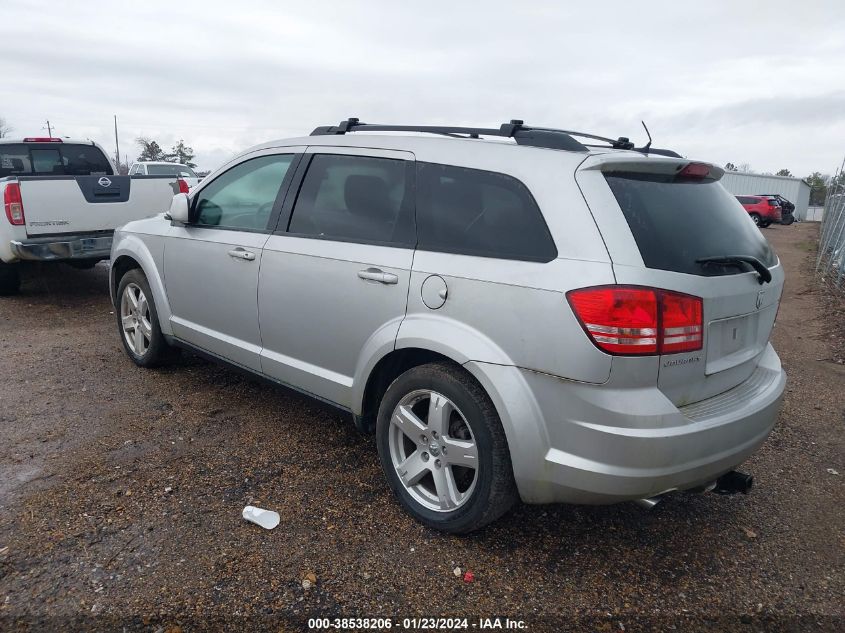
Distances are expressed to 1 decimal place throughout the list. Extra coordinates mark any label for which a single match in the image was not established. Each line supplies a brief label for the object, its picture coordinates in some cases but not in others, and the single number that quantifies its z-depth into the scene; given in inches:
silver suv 92.4
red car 1224.2
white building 1802.4
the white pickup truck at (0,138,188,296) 256.8
